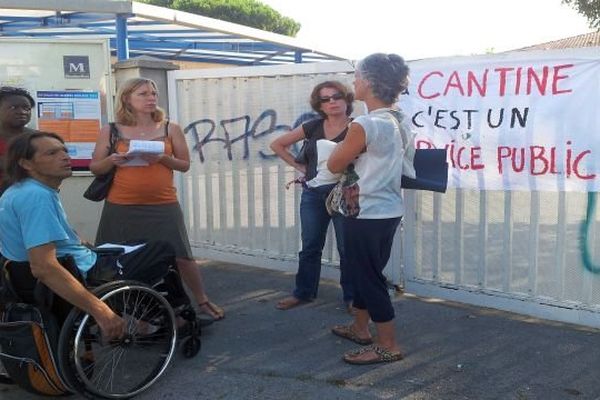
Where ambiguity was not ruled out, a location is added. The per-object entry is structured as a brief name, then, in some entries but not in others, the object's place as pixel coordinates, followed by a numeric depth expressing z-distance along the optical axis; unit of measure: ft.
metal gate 13.69
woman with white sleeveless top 11.11
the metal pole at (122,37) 21.20
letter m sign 18.04
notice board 17.74
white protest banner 12.88
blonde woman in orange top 13.37
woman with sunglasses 14.10
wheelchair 9.76
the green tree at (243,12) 120.98
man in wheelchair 9.53
